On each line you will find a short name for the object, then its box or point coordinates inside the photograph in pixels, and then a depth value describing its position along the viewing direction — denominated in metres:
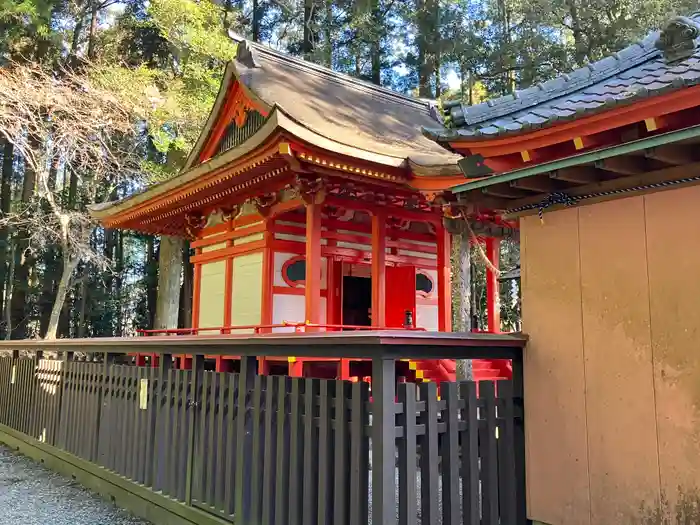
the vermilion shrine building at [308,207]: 6.50
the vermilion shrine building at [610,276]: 2.59
